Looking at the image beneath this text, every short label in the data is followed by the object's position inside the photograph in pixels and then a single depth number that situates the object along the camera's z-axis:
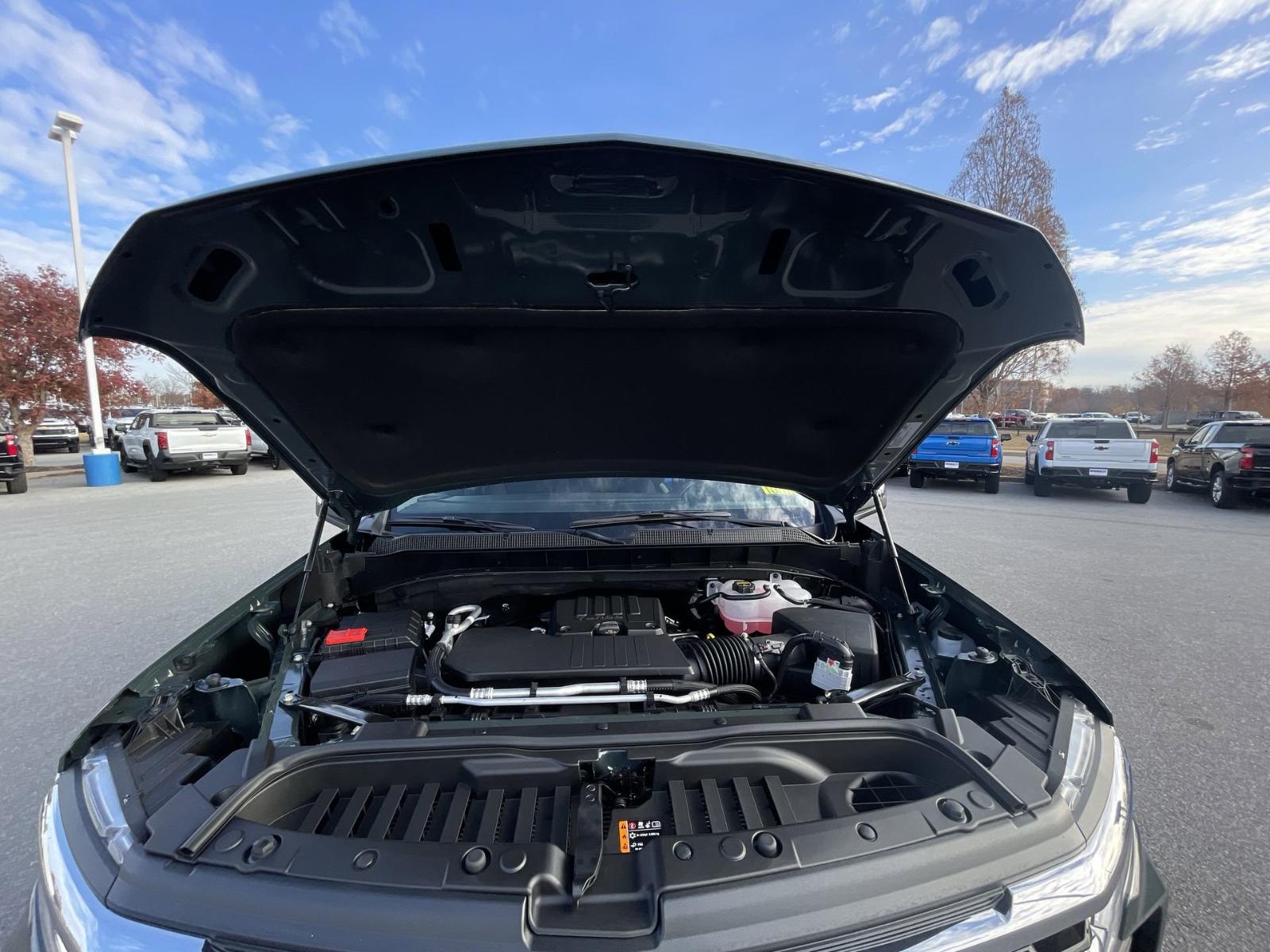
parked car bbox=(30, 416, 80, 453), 23.55
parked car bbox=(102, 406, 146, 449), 21.92
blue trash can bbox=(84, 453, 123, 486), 12.97
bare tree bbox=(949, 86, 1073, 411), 17.50
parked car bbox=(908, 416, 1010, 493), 12.27
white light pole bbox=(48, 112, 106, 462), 12.29
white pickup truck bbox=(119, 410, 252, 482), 13.88
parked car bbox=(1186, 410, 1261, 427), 34.15
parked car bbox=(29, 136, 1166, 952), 1.03
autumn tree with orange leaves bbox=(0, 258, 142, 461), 15.16
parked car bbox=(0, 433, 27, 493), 11.40
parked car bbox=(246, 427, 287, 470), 18.83
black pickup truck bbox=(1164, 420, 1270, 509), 10.07
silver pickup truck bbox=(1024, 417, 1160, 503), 10.86
